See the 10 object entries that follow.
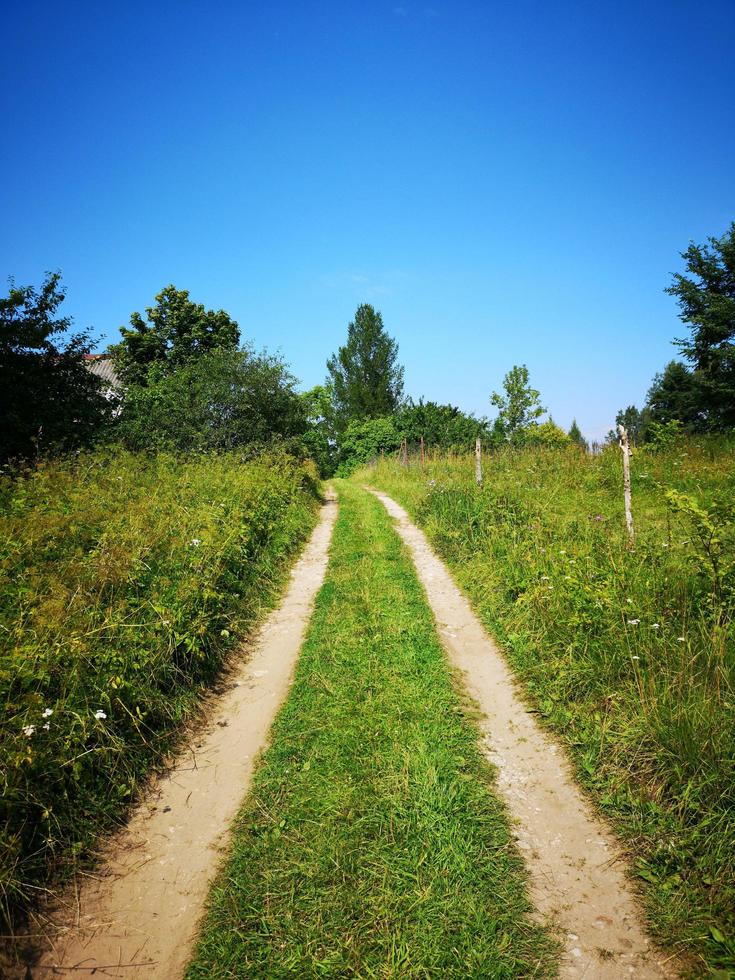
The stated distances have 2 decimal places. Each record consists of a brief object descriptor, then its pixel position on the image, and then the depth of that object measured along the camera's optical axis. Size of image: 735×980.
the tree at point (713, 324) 23.16
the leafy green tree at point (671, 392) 41.78
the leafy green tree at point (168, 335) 34.22
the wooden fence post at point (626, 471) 6.82
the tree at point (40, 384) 11.48
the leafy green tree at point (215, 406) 15.00
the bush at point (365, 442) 38.99
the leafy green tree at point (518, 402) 42.47
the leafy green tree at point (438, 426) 26.62
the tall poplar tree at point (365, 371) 52.56
